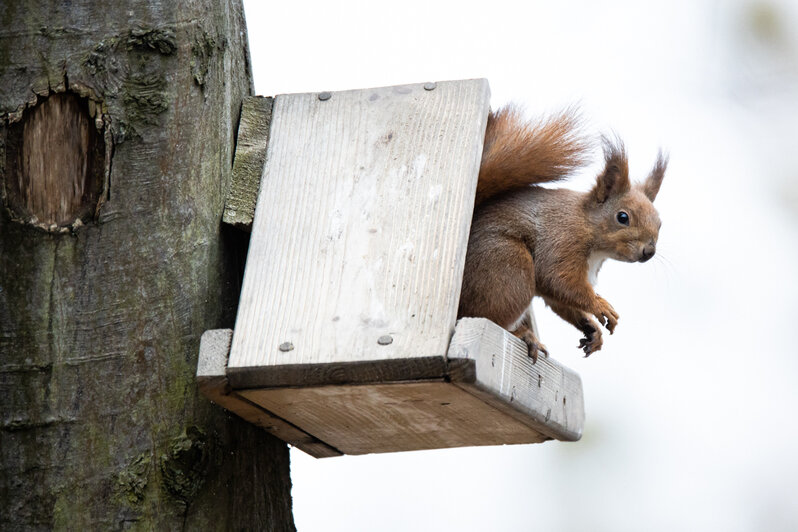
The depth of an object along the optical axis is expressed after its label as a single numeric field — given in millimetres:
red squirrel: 4977
